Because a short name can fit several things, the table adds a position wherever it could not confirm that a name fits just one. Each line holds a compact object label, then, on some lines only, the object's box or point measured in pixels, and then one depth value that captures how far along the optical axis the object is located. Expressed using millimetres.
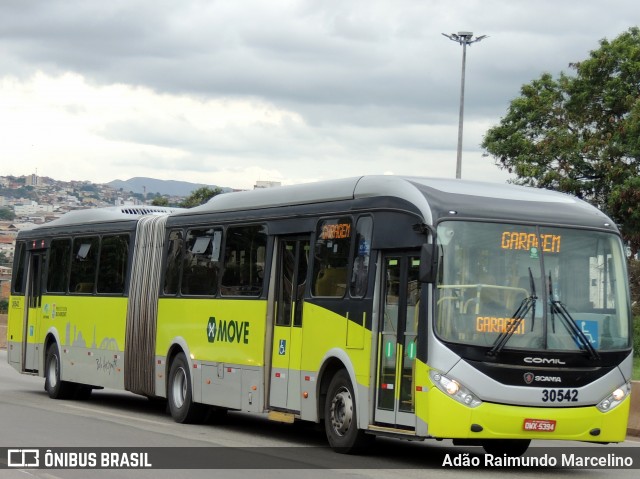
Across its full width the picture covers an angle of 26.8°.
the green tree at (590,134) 41656
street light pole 47844
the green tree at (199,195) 81369
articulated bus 13883
